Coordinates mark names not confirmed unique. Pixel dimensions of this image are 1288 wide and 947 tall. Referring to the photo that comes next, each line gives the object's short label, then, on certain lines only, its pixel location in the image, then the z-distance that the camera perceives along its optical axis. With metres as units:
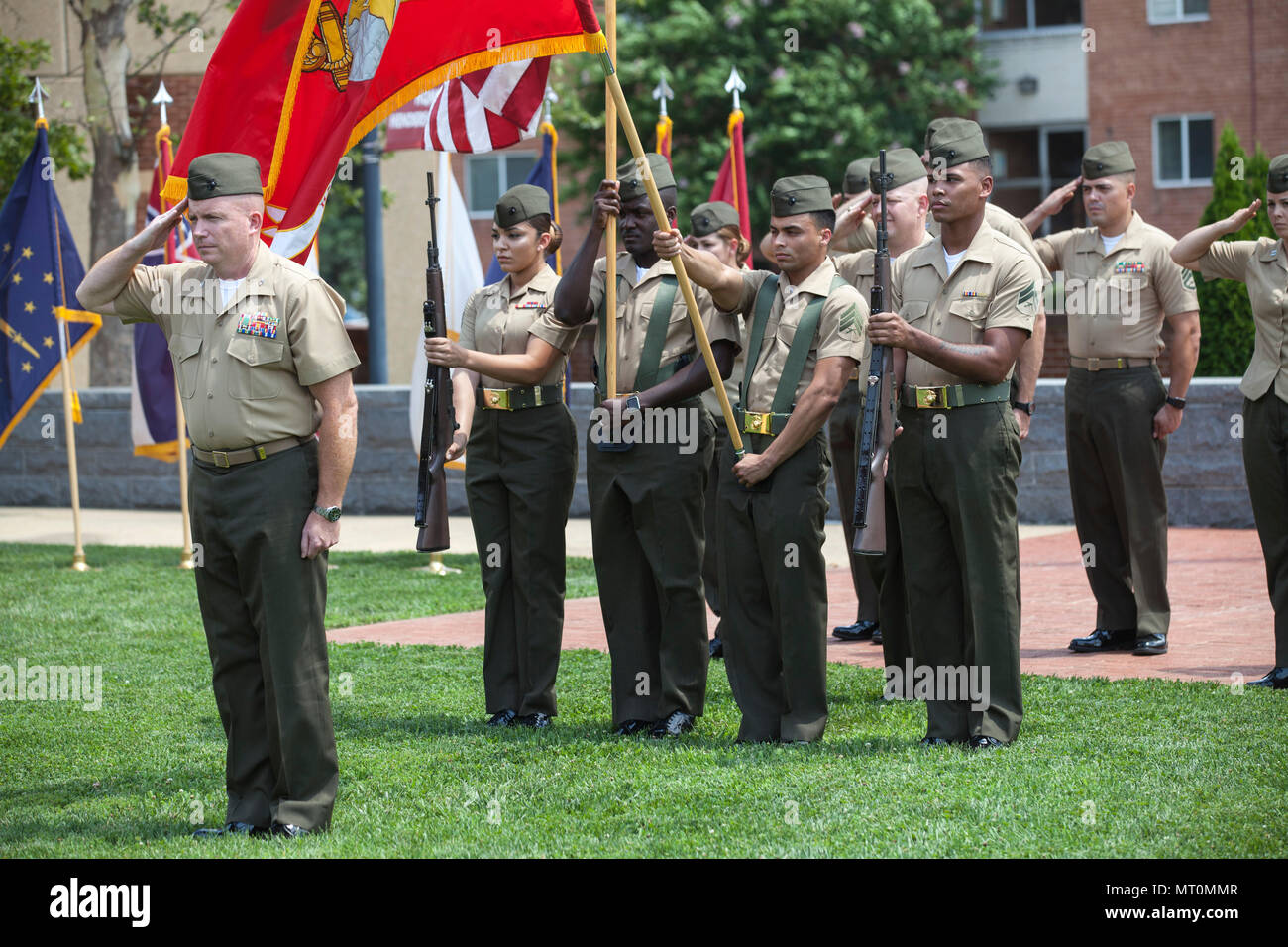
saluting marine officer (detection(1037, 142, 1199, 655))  9.55
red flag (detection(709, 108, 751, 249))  13.16
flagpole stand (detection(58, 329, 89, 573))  14.12
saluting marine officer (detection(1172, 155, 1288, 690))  8.50
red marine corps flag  6.78
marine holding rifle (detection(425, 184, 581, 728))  8.00
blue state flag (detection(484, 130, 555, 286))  12.75
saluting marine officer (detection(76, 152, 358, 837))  5.95
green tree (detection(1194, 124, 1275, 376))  18.61
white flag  13.41
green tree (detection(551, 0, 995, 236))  28.48
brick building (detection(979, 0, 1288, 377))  27.42
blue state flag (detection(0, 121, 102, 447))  13.75
